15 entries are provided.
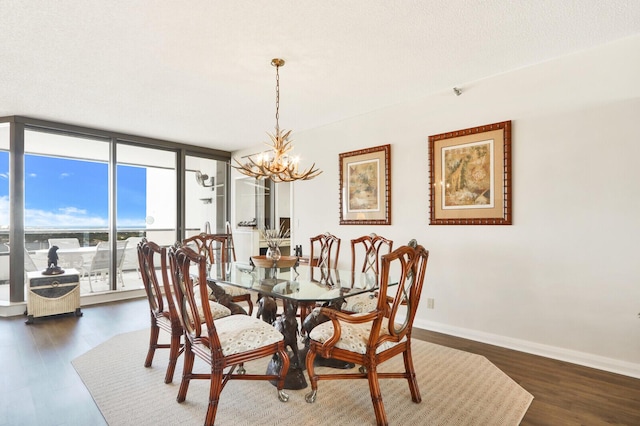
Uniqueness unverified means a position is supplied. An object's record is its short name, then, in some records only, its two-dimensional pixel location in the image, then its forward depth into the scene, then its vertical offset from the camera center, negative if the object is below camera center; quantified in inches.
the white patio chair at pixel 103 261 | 199.6 -26.1
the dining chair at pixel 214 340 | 76.4 -28.7
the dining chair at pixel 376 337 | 76.5 -28.4
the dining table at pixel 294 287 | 92.4 -20.6
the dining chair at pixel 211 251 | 135.0 -15.1
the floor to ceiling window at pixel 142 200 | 211.6 +9.9
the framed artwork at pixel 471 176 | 127.4 +14.7
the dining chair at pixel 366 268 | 113.3 -21.3
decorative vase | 130.7 -14.4
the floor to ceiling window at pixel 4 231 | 174.2 -7.3
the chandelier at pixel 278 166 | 121.3 +16.9
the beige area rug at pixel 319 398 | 81.0 -46.8
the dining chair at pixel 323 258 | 128.9 -20.3
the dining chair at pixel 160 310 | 95.3 -28.2
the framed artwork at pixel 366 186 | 164.6 +13.9
